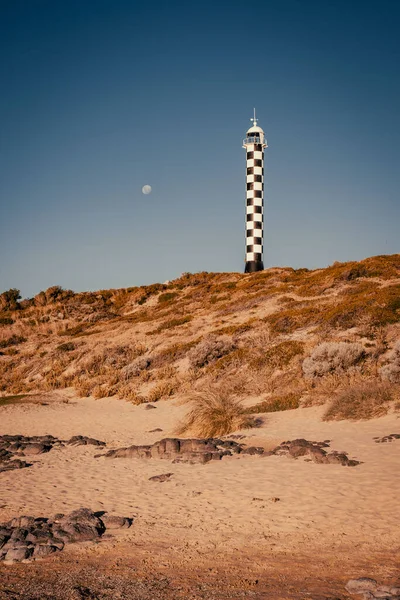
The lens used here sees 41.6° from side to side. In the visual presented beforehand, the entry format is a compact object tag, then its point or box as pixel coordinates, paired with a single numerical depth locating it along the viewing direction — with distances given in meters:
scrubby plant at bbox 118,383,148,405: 21.34
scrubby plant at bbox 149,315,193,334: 31.80
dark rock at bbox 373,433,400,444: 12.44
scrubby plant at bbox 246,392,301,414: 17.12
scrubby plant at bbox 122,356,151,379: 24.81
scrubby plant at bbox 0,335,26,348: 36.50
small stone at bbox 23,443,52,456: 14.50
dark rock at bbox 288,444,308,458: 11.98
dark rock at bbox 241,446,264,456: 12.60
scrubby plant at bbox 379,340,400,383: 16.30
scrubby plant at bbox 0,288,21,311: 47.69
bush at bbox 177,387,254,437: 15.02
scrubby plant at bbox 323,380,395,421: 14.68
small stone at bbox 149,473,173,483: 10.93
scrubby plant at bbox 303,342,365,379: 18.36
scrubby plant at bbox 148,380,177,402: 21.44
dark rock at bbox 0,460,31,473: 12.56
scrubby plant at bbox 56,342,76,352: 31.34
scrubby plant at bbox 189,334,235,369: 23.79
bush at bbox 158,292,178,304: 42.50
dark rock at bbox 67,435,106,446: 15.30
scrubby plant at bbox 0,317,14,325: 43.08
